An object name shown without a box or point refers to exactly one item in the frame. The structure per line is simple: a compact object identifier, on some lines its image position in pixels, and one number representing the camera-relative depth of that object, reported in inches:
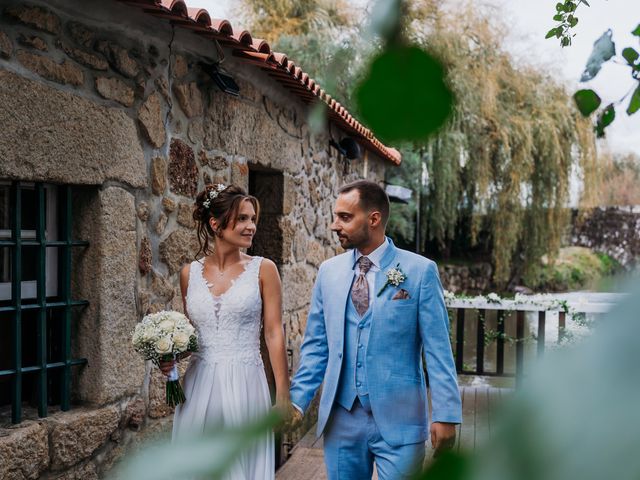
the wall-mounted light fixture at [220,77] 128.0
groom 96.8
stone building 93.0
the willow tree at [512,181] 377.7
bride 115.2
